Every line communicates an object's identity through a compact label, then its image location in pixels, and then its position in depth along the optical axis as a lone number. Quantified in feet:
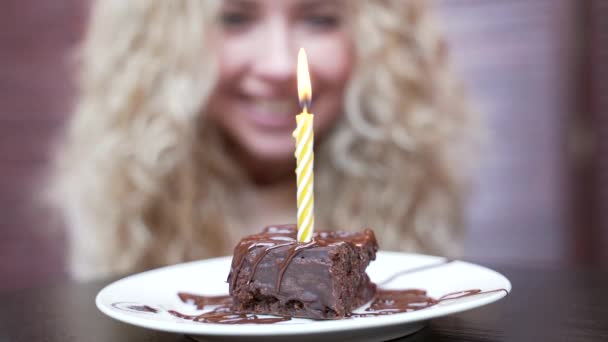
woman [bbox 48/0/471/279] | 3.27
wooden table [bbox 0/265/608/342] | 1.83
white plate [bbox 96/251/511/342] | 1.69
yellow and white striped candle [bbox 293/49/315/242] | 1.90
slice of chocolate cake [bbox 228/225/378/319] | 1.87
